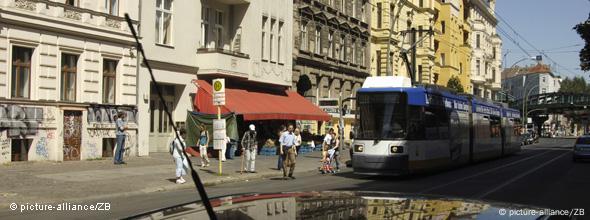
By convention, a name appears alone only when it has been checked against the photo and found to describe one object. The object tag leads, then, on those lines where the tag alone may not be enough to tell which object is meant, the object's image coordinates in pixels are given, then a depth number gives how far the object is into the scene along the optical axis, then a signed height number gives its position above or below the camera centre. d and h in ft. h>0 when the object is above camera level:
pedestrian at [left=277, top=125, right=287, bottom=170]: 78.50 -4.49
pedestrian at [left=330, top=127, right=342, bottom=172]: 79.67 -2.45
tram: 64.18 +0.21
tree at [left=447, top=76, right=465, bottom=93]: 206.99 +15.50
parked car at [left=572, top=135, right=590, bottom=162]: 110.01 -2.94
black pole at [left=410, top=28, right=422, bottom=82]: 144.97 +16.81
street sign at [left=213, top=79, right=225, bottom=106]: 67.97 +3.80
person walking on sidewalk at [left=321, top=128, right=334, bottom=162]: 78.28 -1.91
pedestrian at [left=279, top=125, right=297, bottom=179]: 68.90 -2.35
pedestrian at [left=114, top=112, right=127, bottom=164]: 72.74 -1.46
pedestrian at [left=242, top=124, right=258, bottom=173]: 72.95 -2.24
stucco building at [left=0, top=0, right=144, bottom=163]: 67.10 +5.68
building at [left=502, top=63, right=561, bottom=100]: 489.67 +41.09
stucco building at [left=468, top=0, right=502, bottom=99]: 281.33 +39.20
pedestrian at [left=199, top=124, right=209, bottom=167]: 75.56 -2.34
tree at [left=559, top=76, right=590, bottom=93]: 479.82 +35.93
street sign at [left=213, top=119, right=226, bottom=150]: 69.56 -0.51
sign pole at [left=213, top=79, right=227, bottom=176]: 68.08 +0.58
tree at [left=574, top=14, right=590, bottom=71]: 104.24 +15.02
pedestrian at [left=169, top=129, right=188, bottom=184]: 58.59 -3.53
